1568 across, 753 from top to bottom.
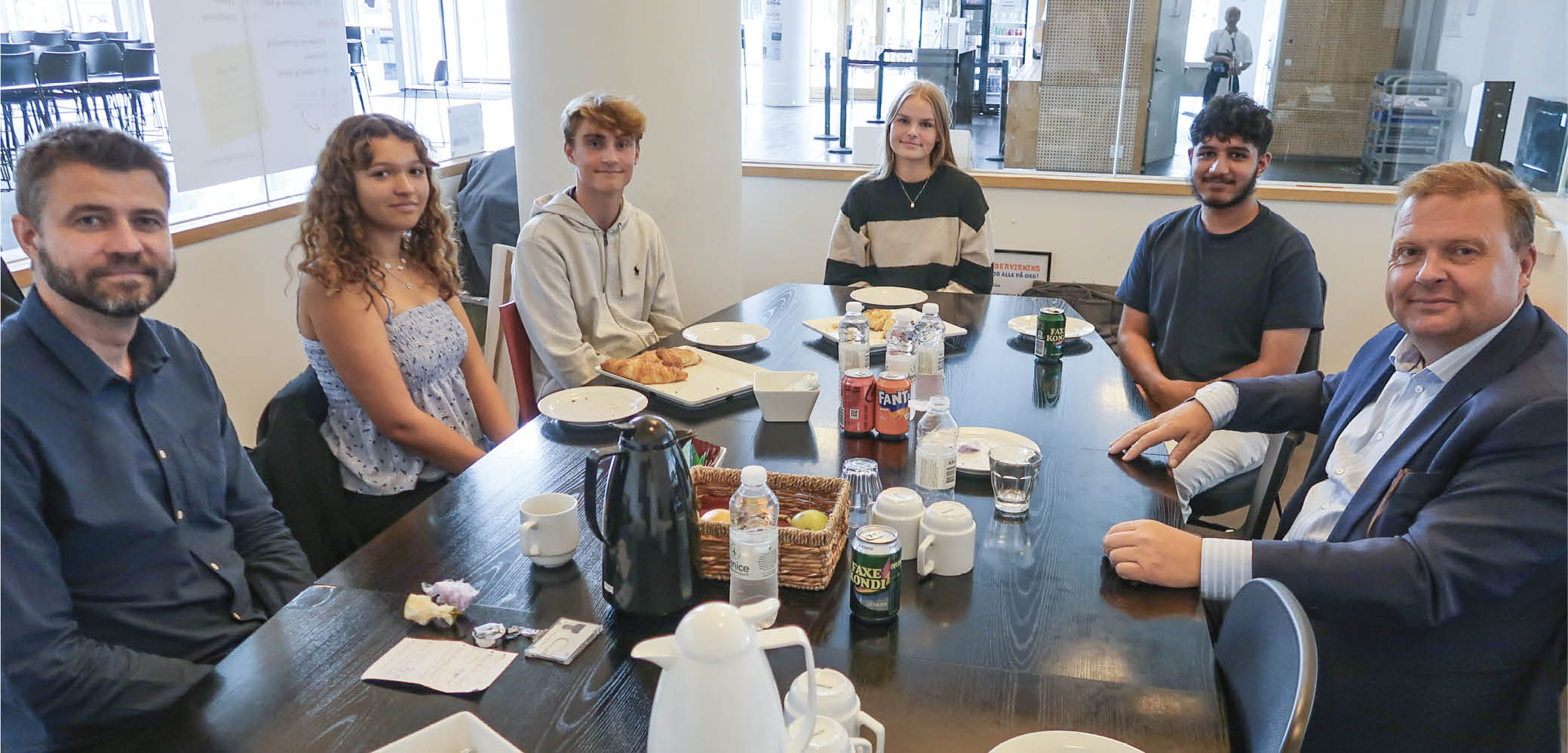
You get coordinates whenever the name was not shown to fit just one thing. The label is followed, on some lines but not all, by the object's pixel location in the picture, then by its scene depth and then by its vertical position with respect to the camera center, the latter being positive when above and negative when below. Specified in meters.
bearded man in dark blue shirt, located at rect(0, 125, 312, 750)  1.32 -0.57
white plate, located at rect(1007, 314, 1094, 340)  2.78 -0.67
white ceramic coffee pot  0.85 -0.49
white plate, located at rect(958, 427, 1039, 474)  1.83 -0.67
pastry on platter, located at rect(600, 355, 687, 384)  2.29 -0.64
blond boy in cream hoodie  2.75 -0.49
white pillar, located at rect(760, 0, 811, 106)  5.97 +0.20
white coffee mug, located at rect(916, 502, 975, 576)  1.43 -0.63
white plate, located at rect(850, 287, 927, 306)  3.15 -0.66
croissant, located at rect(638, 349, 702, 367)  2.40 -0.64
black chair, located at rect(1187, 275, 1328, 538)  2.12 -0.92
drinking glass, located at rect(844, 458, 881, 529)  1.66 -0.64
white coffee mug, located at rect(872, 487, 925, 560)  1.44 -0.60
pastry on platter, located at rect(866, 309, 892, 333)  2.78 -0.64
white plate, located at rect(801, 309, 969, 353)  2.69 -0.66
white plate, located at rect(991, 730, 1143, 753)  1.06 -0.67
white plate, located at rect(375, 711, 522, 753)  1.01 -0.64
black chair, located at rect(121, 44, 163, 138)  5.29 +0.04
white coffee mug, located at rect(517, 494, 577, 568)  1.44 -0.62
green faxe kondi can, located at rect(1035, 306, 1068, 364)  2.52 -0.60
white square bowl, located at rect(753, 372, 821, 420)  2.06 -0.63
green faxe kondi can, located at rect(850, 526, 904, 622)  1.27 -0.60
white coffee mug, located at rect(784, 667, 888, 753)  1.02 -0.61
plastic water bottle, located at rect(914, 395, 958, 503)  1.66 -0.60
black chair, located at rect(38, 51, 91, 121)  5.47 +0.03
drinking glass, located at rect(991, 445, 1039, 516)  1.65 -0.64
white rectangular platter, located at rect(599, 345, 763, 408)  2.21 -0.67
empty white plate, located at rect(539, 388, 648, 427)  2.06 -0.66
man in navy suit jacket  1.34 -0.61
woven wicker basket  1.37 -0.60
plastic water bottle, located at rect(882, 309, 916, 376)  2.16 -0.56
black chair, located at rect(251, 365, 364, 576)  2.08 -0.80
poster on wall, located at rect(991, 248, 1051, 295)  4.76 -0.85
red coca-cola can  1.98 -0.61
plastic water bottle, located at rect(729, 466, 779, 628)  1.27 -0.56
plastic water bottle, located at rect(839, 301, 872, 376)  2.21 -0.56
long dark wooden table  1.12 -0.69
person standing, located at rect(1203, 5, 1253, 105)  4.55 +0.12
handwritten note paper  1.19 -0.68
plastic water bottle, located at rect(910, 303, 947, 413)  2.22 -0.60
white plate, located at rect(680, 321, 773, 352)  2.62 -0.65
